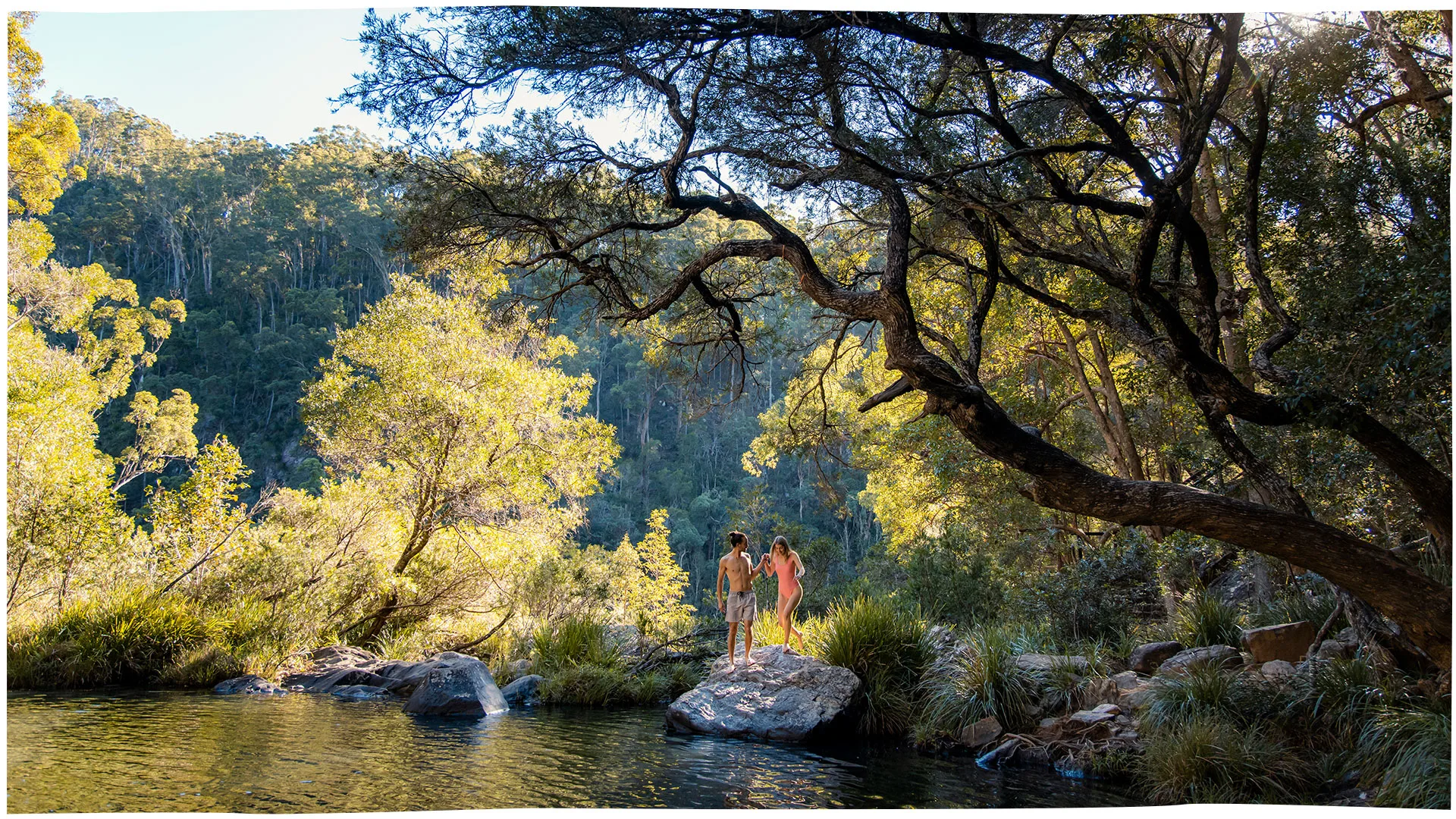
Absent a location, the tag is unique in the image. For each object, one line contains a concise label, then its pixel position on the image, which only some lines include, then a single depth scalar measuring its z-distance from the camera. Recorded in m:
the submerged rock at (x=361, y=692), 9.59
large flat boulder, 7.12
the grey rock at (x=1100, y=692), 6.47
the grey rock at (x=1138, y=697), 5.91
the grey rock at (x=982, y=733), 6.50
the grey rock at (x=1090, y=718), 6.05
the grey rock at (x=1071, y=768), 5.74
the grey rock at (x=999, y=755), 6.12
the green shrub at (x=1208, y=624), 7.11
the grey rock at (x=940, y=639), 8.16
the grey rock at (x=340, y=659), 10.72
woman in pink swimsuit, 8.48
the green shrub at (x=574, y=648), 10.27
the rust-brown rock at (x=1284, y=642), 6.13
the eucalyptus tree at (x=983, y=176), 4.70
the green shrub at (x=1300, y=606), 6.40
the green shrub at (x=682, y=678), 10.09
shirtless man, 8.11
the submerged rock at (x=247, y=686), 9.41
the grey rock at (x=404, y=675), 9.97
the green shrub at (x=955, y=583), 12.72
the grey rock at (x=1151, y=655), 6.93
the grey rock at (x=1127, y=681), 6.44
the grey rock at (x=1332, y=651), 5.58
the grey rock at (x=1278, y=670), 5.70
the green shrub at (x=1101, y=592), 9.02
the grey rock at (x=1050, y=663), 7.02
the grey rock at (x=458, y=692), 8.28
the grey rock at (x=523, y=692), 9.53
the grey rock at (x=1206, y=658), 6.23
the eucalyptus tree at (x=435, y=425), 12.88
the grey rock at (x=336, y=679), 10.07
